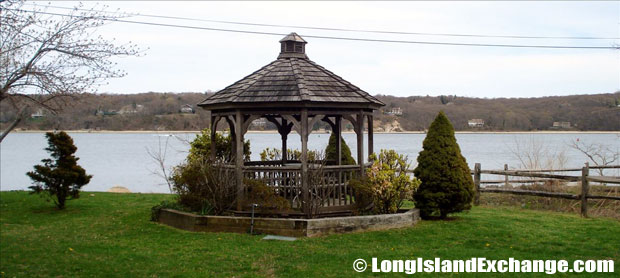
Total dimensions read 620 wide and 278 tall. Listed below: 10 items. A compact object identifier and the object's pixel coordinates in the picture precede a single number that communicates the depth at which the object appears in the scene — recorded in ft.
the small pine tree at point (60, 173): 50.83
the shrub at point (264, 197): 38.52
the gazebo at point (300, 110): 39.38
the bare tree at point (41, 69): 32.89
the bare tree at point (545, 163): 71.06
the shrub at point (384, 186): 39.93
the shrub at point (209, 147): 49.24
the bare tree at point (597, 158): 71.92
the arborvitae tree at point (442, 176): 41.22
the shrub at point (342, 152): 57.47
